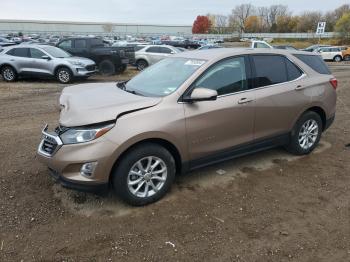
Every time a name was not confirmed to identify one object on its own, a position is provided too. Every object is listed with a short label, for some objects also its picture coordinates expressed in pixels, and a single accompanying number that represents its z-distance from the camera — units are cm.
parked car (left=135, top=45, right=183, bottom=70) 1919
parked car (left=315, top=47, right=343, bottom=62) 3288
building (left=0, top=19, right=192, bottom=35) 10706
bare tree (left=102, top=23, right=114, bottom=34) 11344
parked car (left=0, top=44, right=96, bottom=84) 1391
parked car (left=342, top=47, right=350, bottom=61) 3309
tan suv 368
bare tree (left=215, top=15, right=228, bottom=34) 14450
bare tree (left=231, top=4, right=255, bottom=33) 13150
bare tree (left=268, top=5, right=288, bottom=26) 12556
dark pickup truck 1661
